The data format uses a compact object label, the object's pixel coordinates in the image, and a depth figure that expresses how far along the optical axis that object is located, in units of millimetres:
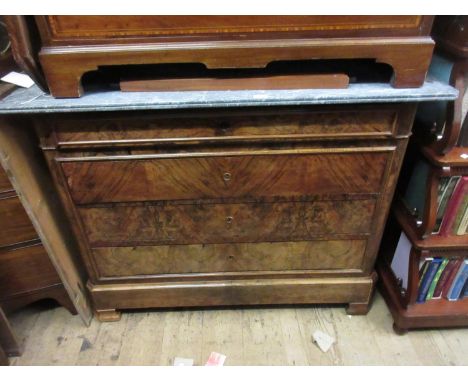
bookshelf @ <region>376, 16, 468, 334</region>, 910
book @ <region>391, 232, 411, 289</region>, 1202
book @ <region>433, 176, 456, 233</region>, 1025
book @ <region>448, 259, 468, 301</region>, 1162
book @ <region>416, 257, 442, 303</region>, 1150
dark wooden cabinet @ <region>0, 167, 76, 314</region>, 1044
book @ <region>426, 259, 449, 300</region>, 1151
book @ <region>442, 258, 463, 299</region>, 1156
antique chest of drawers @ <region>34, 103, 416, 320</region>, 917
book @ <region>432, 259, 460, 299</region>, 1158
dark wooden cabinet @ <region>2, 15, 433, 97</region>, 799
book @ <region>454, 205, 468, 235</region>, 1070
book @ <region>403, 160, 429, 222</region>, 1102
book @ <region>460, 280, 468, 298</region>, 1198
